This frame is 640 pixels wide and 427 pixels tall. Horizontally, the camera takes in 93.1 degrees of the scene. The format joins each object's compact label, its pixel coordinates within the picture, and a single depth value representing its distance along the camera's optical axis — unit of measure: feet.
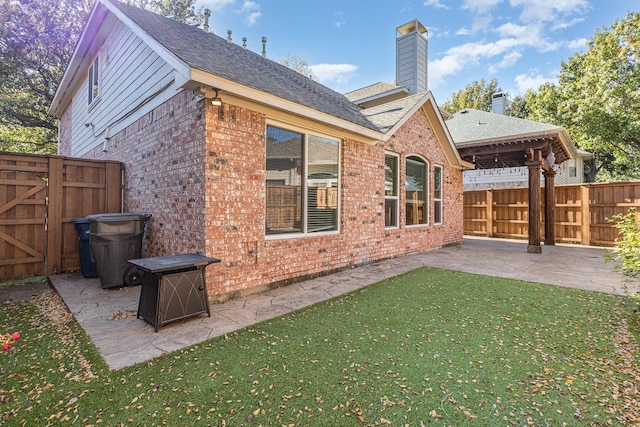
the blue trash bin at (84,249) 17.29
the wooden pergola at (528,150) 27.35
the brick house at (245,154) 13.70
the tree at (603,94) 40.34
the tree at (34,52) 39.11
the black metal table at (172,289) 10.70
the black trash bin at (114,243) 15.21
